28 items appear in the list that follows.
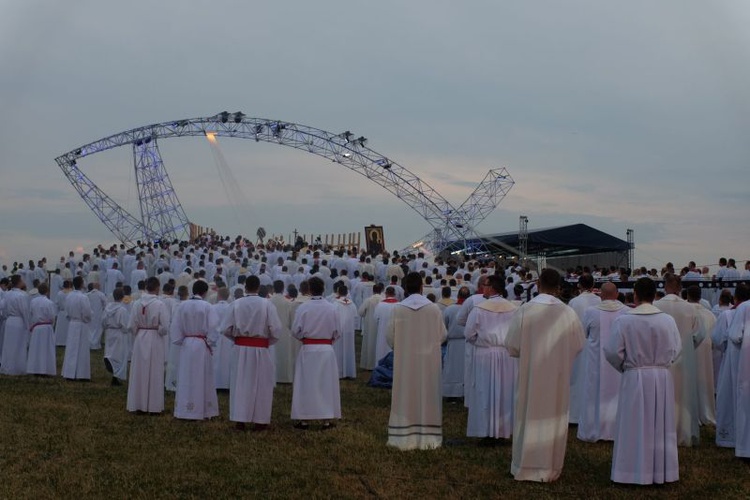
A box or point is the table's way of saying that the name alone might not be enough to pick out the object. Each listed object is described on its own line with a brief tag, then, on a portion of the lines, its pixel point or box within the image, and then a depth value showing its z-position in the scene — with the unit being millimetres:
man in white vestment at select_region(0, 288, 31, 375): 19469
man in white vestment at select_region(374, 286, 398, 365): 19875
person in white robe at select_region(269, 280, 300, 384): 20031
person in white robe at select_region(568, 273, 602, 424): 13609
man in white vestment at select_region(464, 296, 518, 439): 12242
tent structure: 41125
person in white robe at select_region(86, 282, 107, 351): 25922
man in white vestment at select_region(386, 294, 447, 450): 11820
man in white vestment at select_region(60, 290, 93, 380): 19266
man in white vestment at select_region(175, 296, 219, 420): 13875
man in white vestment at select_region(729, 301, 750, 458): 11062
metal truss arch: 45588
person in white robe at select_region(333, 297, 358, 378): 20653
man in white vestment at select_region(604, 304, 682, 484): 9766
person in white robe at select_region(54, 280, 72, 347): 25906
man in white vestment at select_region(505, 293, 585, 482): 10000
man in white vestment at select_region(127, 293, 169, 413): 14680
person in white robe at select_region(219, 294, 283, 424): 12992
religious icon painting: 40094
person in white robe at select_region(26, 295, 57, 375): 19234
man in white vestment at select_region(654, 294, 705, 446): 12281
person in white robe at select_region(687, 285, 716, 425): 14930
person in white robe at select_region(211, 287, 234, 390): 18094
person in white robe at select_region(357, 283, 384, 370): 21719
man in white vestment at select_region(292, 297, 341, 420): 13086
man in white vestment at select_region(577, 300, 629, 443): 12883
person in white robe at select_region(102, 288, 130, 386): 18719
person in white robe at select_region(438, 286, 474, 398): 16703
